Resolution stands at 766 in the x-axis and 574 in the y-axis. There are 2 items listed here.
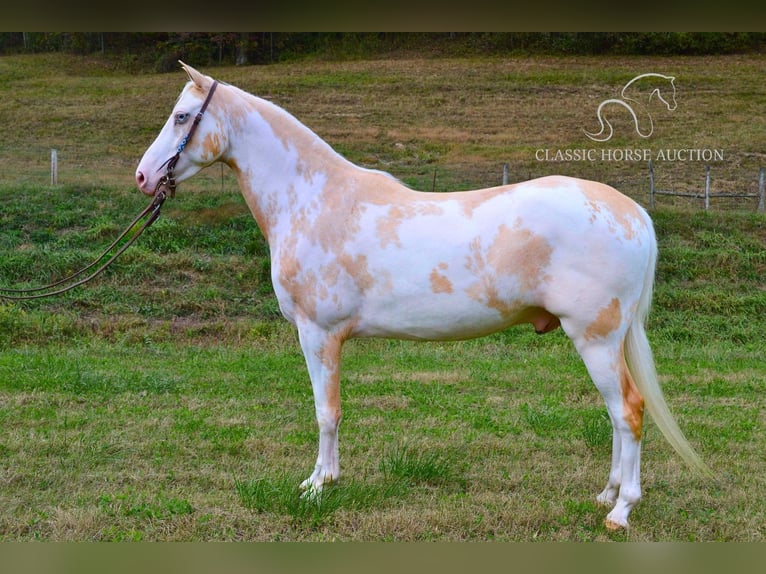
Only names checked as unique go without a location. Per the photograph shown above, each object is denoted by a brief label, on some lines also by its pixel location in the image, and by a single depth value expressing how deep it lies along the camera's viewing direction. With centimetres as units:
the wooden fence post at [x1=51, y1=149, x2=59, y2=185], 1555
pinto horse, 414
